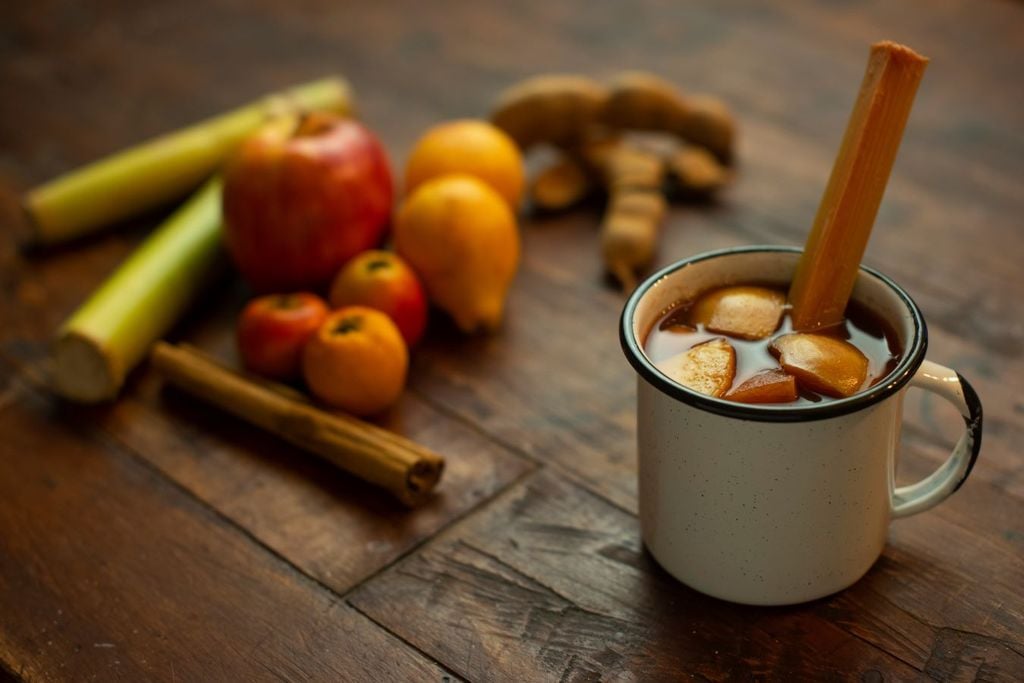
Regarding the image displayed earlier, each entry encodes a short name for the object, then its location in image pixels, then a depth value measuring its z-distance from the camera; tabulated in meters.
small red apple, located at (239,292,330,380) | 0.87
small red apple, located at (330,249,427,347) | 0.89
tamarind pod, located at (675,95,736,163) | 1.01
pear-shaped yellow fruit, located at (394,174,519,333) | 0.90
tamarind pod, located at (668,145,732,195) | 0.99
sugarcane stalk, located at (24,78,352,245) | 0.99
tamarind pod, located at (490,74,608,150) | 1.01
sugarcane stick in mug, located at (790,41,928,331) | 0.74
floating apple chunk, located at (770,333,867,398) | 0.74
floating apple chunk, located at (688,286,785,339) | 0.77
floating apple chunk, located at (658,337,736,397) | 0.75
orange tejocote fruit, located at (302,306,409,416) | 0.85
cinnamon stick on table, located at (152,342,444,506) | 0.82
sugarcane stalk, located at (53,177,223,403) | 0.89
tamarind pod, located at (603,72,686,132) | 1.01
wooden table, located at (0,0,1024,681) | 0.76
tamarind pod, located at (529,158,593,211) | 1.00
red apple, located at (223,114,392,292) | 0.93
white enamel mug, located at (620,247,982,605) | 0.73
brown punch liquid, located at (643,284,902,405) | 0.75
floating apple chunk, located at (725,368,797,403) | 0.74
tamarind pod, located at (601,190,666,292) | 0.94
